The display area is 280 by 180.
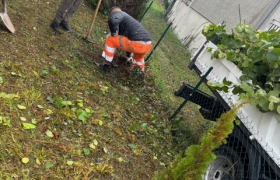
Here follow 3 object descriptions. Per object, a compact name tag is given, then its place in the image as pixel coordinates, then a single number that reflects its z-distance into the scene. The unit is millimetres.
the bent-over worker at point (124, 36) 4203
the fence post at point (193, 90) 3682
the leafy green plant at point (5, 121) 2453
